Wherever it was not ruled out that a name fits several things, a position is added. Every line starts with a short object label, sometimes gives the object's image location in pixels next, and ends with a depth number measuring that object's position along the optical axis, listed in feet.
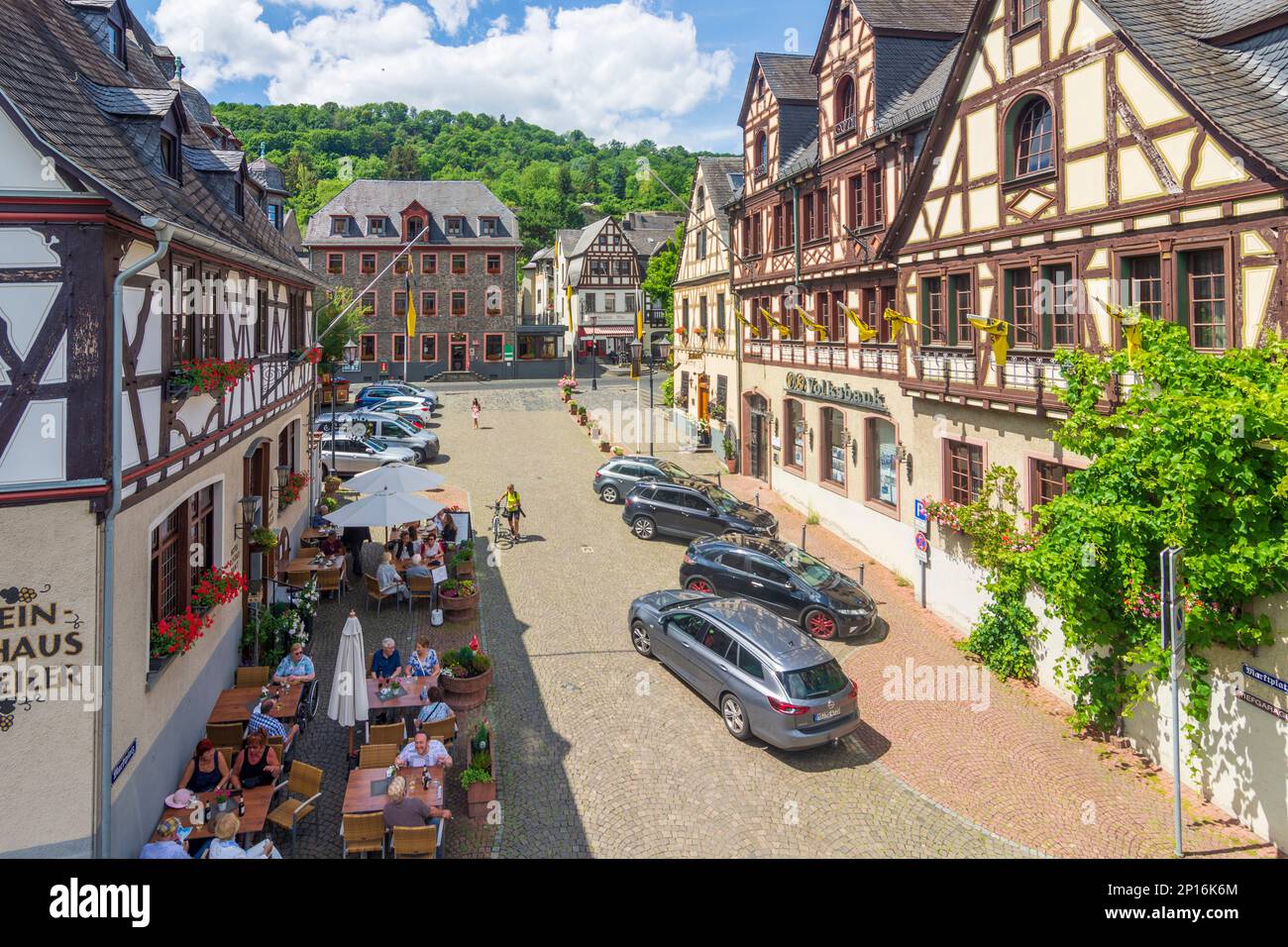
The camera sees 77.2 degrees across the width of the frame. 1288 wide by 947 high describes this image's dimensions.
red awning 230.68
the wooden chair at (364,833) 27.02
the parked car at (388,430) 101.76
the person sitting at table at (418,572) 53.62
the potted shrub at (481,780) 30.48
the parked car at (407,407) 124.46
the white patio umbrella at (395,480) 57.31
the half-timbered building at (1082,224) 33.27
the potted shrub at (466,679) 38.96
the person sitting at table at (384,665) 38.91
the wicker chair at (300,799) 28.17
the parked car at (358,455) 94.84
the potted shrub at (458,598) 51.37
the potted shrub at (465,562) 56.27
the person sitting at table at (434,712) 34.37
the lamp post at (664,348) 235.56
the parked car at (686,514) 69.97
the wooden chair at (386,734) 32.78
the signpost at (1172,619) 27.04
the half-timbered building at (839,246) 66.13
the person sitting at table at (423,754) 30.58
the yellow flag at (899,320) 56.08
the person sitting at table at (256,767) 29.84
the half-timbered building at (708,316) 106.63
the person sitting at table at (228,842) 24.62
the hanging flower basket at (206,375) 29.62
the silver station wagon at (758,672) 35.29
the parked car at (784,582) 50.14
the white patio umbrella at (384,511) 51.93
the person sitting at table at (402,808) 27.12
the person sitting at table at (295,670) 37.47
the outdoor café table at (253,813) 27.27
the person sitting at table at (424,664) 39.04
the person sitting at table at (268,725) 32.53
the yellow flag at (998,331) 45.17
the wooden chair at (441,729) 34.07
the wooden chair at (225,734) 32.96
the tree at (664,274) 184.96
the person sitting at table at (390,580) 52.47
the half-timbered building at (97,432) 22.36
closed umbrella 33.96
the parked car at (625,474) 84.17
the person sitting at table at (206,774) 29.73
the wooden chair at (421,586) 53.47
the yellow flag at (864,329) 61.36
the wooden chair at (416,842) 26.40
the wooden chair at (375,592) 52.85
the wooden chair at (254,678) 38.58
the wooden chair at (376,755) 31.45
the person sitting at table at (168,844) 24.85
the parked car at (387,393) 133.39
